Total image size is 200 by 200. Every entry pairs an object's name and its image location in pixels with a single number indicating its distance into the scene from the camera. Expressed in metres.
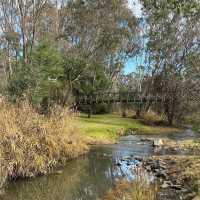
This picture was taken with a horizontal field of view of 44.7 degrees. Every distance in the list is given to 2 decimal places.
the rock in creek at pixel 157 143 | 14.22
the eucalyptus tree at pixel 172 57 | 22.38
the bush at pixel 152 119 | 22.21
